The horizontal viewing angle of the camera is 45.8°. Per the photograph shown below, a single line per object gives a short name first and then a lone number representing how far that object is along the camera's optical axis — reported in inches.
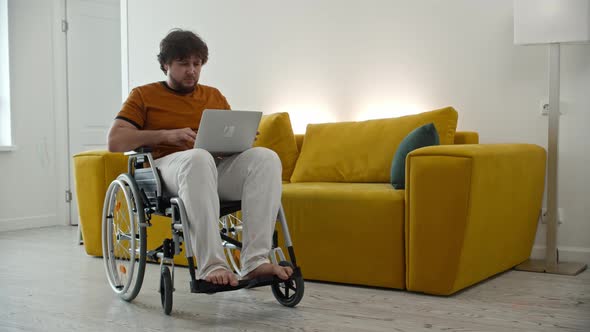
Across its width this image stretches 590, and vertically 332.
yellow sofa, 104.2
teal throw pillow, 115.7
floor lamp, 120.6
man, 92.4
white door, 216.5
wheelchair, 93.0
